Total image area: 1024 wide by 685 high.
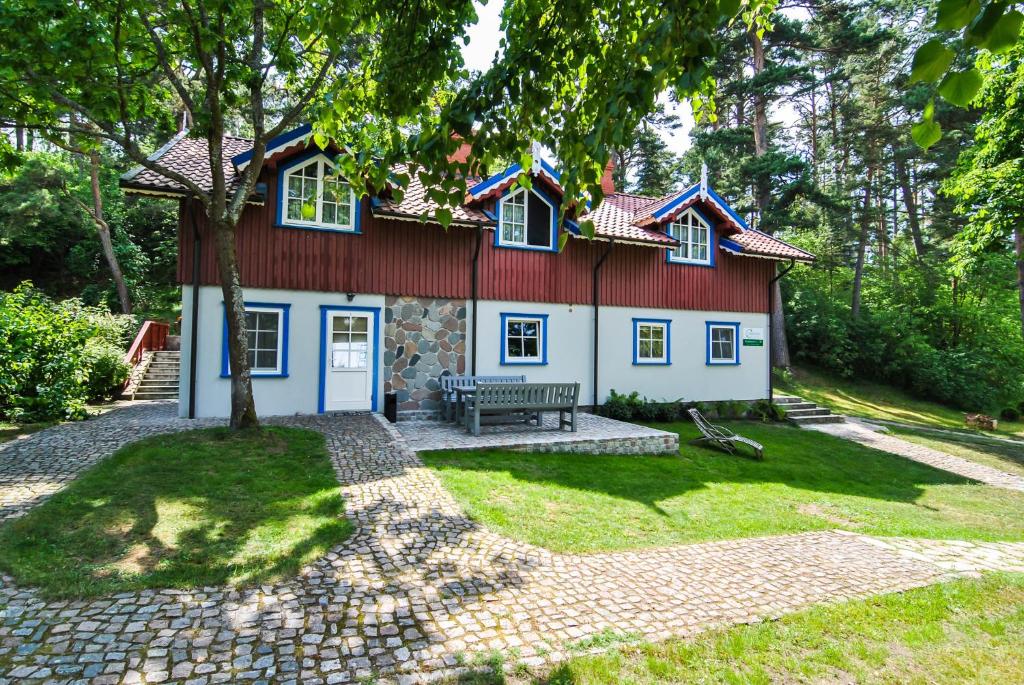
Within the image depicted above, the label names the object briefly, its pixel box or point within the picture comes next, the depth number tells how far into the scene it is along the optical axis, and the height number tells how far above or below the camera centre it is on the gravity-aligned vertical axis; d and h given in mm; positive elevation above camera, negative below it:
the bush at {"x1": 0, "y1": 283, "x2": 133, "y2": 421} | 9844 -155
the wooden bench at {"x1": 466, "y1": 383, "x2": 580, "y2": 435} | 10188 -812
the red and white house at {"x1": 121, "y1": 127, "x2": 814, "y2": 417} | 11109 +1670
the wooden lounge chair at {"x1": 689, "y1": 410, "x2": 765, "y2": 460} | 11062 -1647
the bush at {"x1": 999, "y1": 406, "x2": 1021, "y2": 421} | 20797 -1894
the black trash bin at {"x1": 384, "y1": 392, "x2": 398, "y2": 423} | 11352 -1047
